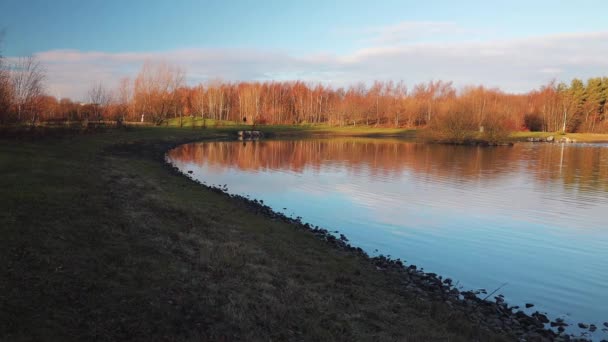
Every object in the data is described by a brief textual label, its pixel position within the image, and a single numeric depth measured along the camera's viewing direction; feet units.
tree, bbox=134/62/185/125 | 278.67
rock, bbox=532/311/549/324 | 31.68
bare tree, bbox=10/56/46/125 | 123.03
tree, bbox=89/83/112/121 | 212.64
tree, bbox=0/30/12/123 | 103.04
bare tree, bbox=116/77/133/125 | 237.39
